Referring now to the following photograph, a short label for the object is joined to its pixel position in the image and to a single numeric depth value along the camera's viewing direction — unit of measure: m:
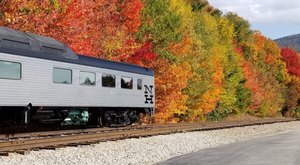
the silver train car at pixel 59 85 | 16.88
